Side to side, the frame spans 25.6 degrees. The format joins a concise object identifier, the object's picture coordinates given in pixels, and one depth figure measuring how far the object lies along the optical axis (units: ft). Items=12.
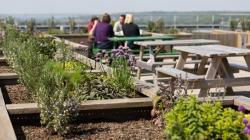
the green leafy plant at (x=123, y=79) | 22.34
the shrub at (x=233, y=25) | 84.47
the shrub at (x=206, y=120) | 12.67
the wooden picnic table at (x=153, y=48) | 31.48
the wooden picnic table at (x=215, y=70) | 24.02
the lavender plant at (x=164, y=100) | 17.43
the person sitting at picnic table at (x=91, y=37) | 40.53
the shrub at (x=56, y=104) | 16.71
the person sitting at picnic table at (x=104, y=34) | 39.63
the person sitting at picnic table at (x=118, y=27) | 46.14
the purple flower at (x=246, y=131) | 12.27
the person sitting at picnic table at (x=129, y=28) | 41.34
